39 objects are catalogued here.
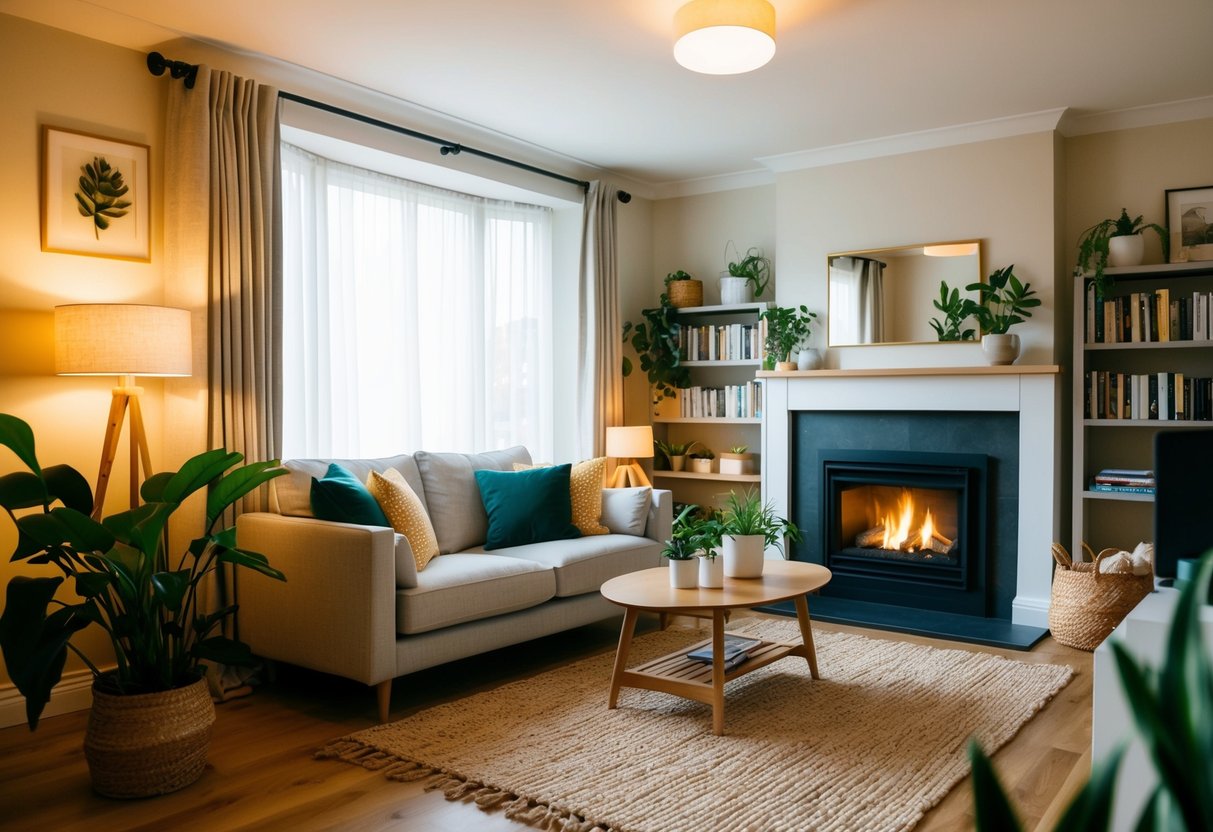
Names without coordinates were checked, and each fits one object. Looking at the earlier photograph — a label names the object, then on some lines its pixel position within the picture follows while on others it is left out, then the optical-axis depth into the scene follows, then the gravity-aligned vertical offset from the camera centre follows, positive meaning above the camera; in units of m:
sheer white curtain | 4.39 +0.47
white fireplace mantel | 4.52 -0.02
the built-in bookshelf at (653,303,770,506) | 5.71 +0.03
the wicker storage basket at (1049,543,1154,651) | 3.99 -0.87
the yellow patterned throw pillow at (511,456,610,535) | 4.47 -0.45
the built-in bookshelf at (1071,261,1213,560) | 4.30 +0.11
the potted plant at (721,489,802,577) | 3.49 -0.51
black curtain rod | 3.53 +1.30
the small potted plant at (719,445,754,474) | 5.67 -0.36
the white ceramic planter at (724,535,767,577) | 3.49 -0.57
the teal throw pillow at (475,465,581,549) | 4.25 -0.47
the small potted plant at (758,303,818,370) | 5.31 +0.41
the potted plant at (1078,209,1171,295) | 4.41 +0.75
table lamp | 5.42 -0.24
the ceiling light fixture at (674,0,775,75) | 3.12 +1.26
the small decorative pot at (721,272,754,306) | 5.67 +0.68
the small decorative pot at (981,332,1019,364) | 4.57 +0.27
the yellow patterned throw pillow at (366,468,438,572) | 3.70 -0.43
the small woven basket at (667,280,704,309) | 5.91 +0.70
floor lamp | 3.07 +0.22
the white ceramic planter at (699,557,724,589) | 3.33 -0.61
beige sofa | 3.17 -0.69
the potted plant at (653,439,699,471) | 5.98 -0.32
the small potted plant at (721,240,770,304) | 5.68 +0.76
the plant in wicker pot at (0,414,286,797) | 2.46 -0.60
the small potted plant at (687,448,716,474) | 5.87 -0.36
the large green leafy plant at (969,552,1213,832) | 0.50 -0.18
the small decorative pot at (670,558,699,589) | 3.35 -0.62
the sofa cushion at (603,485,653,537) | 4.54 -0.53
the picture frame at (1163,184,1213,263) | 4.39 +0.85
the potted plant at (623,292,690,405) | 5.91 +0.36
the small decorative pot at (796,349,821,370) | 5.23 +0.24
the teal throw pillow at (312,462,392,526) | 3.55 -0.38
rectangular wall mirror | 4.86 +0.63
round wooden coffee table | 3.08 -0.73
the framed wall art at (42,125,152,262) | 3.32 +0.77
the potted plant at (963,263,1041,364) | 4.57 +0.46
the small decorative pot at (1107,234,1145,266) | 4.41 +0.72
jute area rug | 2.47 -1.07
